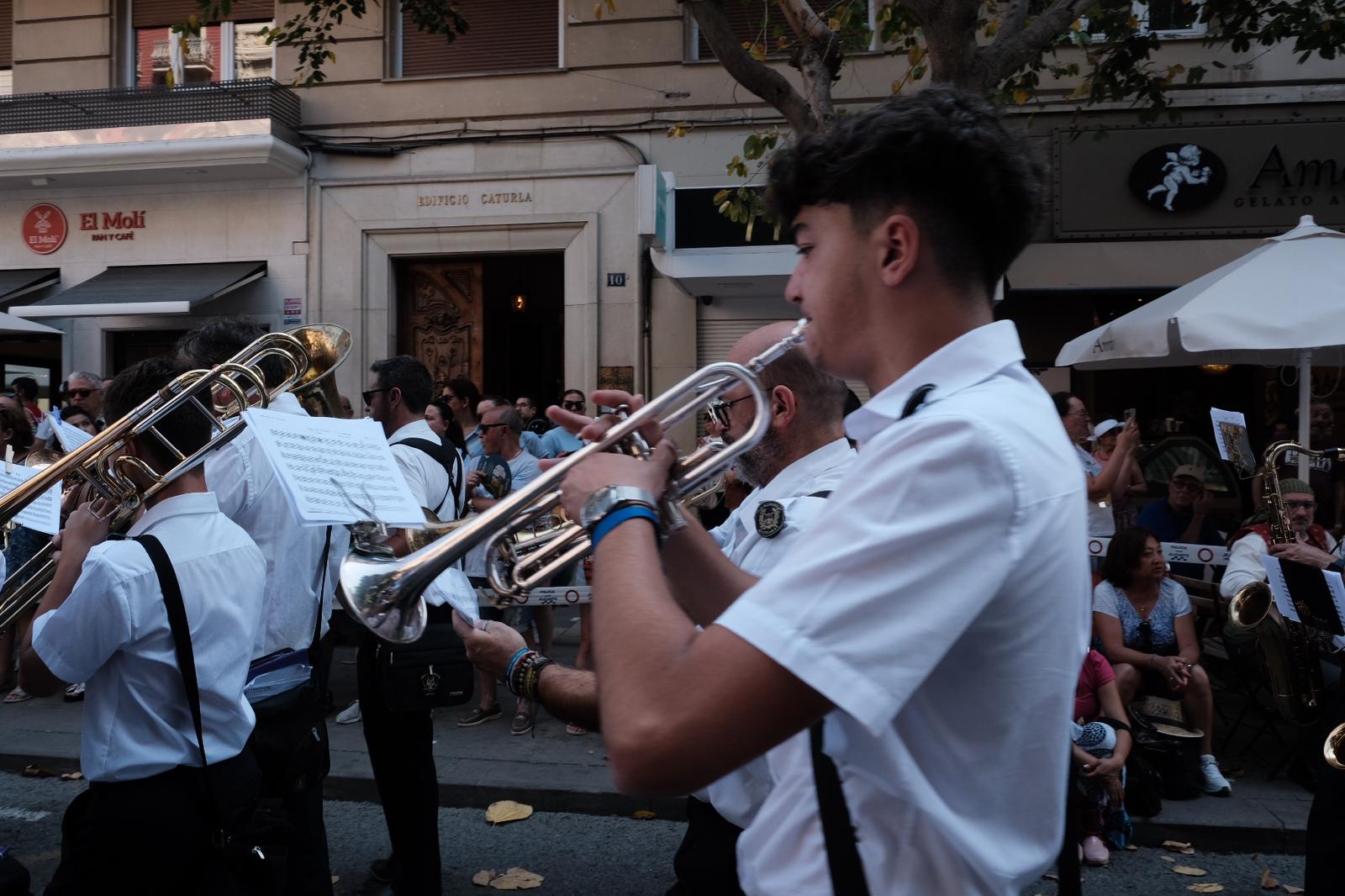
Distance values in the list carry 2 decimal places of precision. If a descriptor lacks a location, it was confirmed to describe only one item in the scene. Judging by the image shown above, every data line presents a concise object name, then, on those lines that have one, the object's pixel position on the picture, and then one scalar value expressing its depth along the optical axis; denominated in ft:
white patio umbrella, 19.15
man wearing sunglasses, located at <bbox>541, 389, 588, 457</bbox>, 29.71
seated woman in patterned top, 18.25
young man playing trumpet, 3.52
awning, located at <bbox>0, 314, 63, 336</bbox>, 36.88
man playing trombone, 8.43
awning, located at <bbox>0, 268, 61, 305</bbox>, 43.57
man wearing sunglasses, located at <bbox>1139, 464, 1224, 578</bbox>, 22.95
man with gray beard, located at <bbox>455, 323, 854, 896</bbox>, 6.76
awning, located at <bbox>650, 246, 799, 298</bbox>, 35.83
